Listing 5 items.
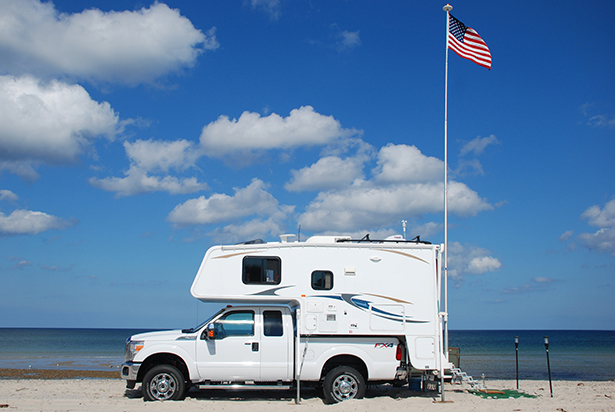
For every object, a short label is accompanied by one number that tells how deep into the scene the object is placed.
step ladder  10.57
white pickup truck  9.59
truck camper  9.61
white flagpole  10.21
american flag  13.82
